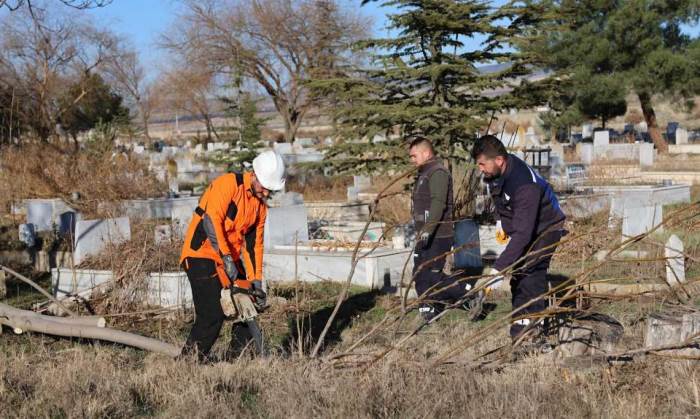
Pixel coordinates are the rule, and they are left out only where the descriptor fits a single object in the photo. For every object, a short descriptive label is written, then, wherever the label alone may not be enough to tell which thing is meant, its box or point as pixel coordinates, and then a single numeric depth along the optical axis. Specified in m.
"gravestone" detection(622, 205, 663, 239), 10.77
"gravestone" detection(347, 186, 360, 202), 17.38
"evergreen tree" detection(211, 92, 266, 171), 19.61
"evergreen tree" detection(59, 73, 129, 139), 36.00
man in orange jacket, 5.71
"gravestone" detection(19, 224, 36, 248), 11.77
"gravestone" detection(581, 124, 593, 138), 41.16
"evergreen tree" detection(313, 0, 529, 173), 12.70
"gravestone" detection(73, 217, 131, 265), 9.48
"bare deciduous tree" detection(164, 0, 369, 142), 35.09
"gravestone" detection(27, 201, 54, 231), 13.81
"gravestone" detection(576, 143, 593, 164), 25.45
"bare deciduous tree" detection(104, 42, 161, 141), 53.72
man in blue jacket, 5.86
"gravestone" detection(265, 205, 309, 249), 10.74
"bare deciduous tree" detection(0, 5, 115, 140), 25.38
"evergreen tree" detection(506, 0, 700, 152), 32.06
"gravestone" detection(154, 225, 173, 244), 9.53
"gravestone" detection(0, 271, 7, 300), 9.17
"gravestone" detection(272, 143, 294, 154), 31.02
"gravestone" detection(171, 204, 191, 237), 10.58
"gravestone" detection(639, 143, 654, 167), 24.08
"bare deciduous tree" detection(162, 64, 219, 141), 37.38
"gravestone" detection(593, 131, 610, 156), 27.89
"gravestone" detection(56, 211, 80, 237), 11.88
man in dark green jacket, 7.75
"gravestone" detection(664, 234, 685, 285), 8.45
